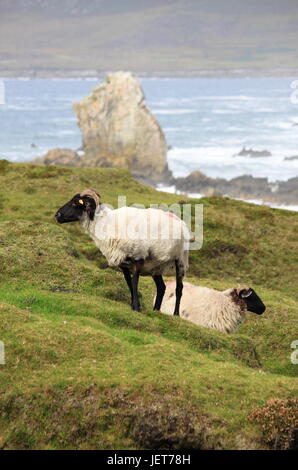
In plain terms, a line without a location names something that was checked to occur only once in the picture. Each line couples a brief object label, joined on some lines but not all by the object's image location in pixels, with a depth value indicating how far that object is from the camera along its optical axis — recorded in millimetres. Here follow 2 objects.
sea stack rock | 115812
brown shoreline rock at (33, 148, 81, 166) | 115438
